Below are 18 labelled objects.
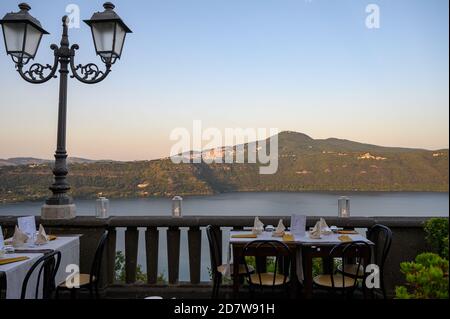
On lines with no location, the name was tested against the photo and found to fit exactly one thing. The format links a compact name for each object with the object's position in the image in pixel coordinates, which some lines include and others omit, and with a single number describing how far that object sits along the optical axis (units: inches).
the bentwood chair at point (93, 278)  149.1
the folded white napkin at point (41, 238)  150.8
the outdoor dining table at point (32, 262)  117.5
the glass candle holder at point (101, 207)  182.1
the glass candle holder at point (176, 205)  188.1
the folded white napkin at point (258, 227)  171.2
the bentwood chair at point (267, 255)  150.1
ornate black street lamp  177.3
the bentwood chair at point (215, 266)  164.4
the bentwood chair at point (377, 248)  157.9
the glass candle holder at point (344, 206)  187.9
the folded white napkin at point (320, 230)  162.4
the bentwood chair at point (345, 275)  145.4
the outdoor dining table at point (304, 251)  154.3
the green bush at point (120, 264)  359.7
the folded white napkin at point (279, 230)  167.5
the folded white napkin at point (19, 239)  148.7
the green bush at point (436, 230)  135.9
